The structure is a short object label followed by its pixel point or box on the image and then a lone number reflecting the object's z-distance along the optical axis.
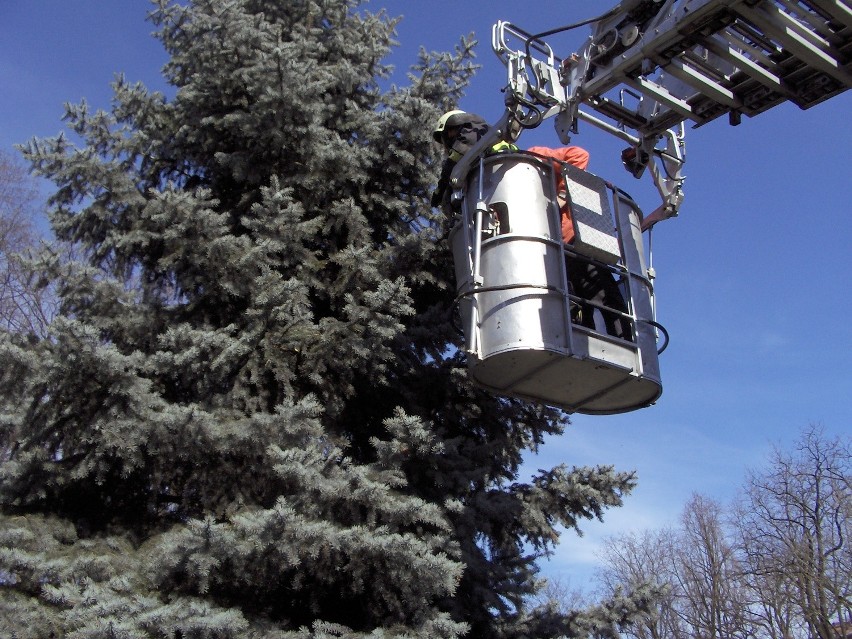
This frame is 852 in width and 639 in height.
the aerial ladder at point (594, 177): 5.16
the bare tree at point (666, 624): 29.73
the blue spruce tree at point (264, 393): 5.89
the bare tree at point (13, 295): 16.25
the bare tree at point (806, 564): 23.81
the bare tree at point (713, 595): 28.48
